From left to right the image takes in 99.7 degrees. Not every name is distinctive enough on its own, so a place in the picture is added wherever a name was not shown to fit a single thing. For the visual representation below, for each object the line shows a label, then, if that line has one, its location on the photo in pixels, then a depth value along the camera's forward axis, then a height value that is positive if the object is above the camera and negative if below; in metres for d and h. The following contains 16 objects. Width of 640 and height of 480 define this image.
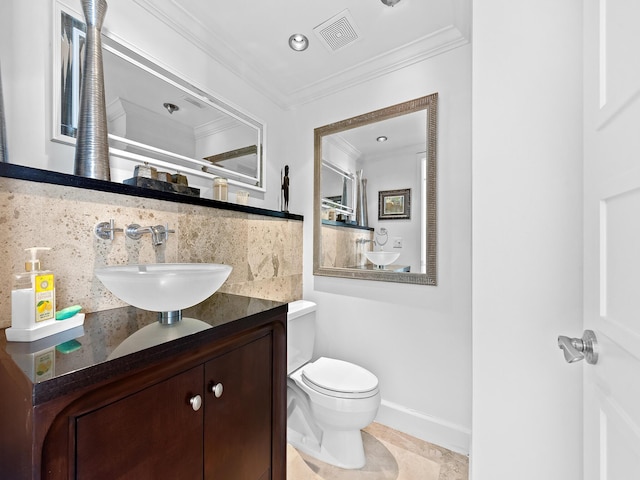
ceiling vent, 1.44 +1.19
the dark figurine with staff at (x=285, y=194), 2.00 +0.37
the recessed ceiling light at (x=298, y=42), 1.56 +1.19
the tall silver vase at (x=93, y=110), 0.97 +0.47
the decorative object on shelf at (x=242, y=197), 1.67 +0.28
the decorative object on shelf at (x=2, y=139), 0.81 +0.31
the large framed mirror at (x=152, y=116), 1.02 +0.62
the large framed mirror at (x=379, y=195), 1.64 +0.33
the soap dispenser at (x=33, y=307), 0.66 -0.17
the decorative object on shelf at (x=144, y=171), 1.16 +0.31
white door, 0.49 +0.02
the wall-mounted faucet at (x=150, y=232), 1.07 +0.04
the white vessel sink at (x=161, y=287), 0.71 -0.12
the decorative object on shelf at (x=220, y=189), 1.53 +0.30
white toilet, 1.35 -0.84
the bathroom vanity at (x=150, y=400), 0.50 -0.38
